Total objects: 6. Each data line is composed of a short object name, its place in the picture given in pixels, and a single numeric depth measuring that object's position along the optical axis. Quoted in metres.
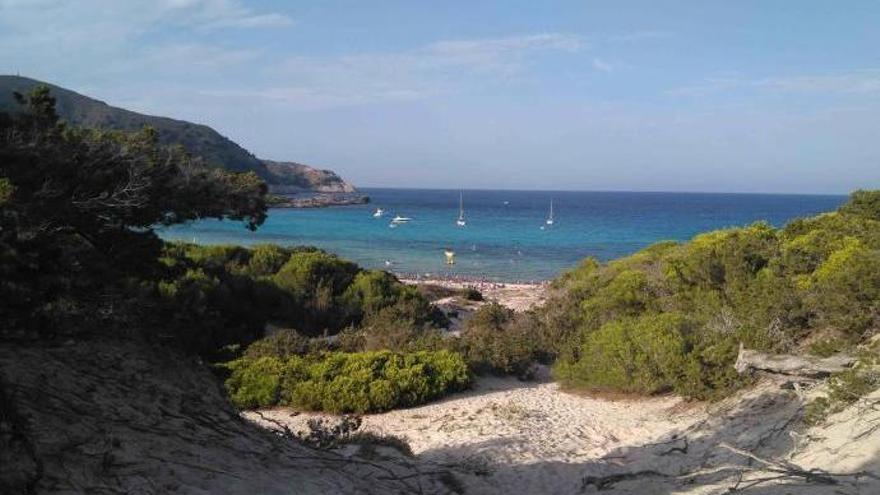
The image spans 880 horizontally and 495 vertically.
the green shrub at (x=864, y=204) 20.25
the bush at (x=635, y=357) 11.61
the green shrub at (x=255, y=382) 12.52
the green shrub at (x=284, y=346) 13.99
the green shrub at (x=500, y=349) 14.30
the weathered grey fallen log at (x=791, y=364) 9.03
